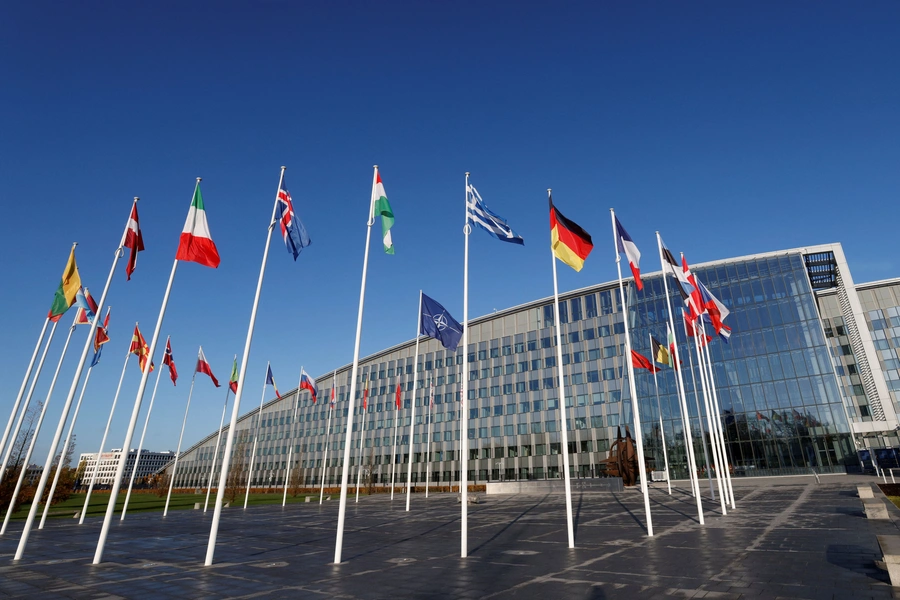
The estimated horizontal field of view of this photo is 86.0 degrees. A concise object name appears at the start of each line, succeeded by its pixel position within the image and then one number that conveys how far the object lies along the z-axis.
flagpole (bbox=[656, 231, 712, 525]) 19.22
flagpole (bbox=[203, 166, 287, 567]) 12.73
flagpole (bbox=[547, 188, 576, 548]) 14.28
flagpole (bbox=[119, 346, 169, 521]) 27.19
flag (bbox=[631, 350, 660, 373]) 28.58
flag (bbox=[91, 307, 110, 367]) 24.53
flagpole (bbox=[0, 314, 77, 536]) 21.10
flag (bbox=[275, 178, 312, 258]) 16.34
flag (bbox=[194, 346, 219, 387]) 31.05
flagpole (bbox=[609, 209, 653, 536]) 15.67
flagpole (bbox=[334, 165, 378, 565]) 12.94
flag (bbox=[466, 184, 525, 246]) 16.97
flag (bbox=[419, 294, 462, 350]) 19.69
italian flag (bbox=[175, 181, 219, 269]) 14.95
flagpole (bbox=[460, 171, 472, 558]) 13.46
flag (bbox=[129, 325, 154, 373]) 26.31
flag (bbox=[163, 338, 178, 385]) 29.30
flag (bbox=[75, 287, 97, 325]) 20.36
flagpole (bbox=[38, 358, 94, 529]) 22.74
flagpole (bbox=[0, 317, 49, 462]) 18.60
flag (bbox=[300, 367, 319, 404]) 39.03
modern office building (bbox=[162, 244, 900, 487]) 59.62
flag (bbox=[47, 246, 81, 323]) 19.11
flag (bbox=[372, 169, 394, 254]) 16.30
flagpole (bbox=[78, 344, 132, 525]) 25.77
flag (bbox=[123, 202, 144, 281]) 17.41
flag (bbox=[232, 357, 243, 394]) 34.50
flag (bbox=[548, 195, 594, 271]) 16.39
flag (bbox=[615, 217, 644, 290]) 18.59
